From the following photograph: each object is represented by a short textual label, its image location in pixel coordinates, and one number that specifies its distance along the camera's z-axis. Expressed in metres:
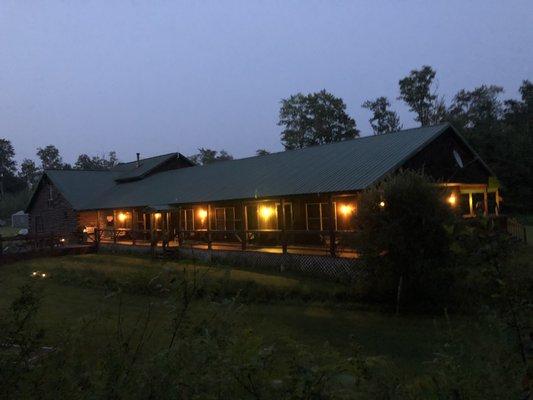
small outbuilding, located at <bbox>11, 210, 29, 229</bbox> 67.81
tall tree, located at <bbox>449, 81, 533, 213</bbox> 41.38
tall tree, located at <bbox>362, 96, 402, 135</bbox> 65.62
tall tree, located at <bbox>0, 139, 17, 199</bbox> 104.78
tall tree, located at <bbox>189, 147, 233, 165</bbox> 81.70
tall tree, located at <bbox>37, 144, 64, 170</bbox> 116.62
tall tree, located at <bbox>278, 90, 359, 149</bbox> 59.38
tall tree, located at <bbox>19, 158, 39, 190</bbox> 113.19
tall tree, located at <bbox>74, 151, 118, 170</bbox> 102.12
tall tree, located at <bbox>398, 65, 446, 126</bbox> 58.75
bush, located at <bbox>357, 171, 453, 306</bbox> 12.54
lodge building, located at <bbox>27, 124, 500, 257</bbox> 19.78
